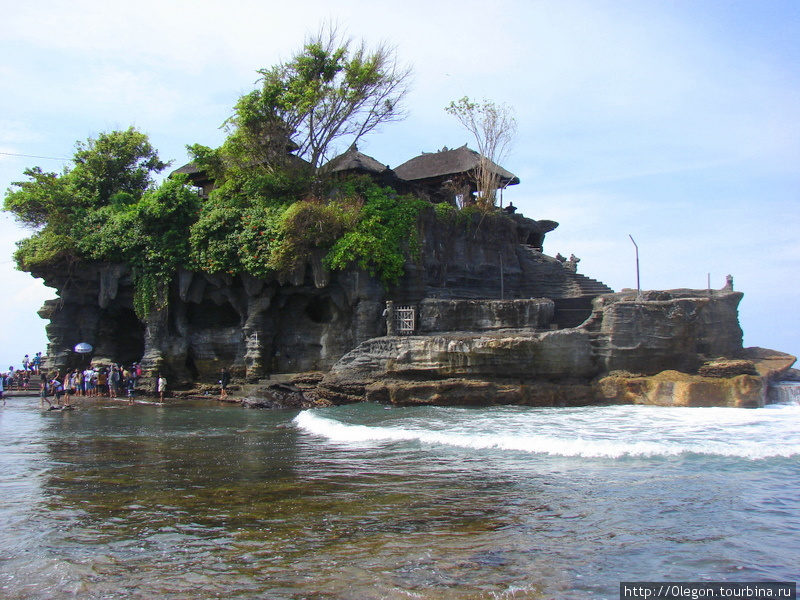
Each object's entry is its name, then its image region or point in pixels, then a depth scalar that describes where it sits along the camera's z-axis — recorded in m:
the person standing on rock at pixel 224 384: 23.69
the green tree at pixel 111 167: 29.11
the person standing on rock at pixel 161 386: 24.11
